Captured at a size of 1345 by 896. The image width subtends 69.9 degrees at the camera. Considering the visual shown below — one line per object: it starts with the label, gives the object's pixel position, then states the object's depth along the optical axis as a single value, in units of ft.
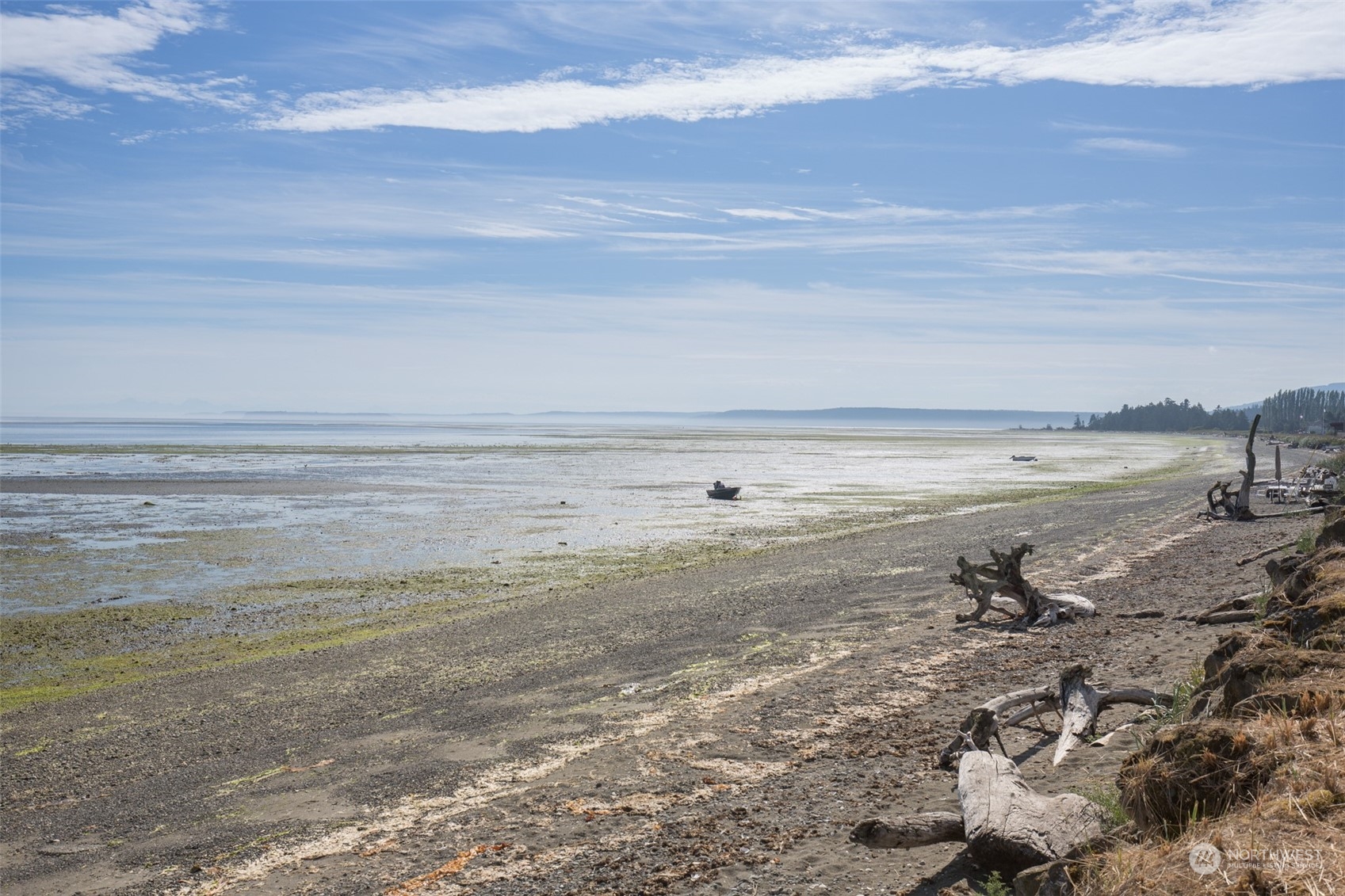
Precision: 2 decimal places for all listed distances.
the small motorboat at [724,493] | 150.82
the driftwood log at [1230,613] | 44.29
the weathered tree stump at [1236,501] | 99.25
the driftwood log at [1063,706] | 27.12
